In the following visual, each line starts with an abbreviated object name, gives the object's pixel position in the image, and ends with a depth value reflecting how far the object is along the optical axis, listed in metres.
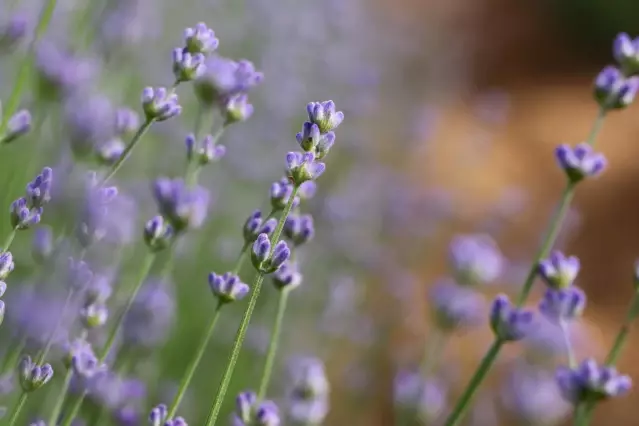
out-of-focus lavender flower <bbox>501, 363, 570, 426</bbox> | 1.00
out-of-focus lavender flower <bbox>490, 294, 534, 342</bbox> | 0.87
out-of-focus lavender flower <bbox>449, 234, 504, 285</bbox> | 1.00
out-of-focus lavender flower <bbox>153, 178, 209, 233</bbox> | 0.88
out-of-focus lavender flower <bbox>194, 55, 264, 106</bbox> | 0.88
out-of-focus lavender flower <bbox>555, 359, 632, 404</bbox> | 0.87
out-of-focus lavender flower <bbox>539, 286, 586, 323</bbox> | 0.88
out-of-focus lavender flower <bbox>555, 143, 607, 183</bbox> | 0.89
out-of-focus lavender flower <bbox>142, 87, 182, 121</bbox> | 0.85
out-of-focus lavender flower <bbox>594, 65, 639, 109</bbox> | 0.90
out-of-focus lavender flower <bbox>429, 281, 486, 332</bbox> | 0.99
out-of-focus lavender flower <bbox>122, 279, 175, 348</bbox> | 0.95
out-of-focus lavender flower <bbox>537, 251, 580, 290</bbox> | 0.88
